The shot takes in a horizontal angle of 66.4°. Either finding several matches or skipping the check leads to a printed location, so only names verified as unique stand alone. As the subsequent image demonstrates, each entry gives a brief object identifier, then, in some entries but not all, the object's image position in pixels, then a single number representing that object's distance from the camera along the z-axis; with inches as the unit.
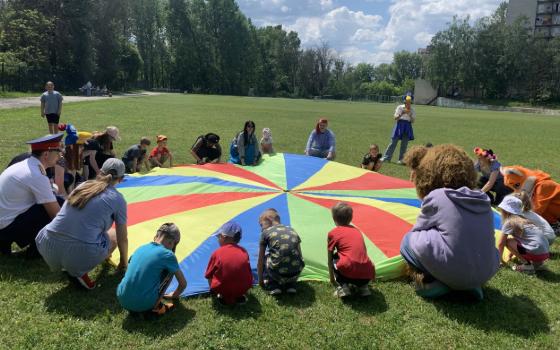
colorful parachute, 171.9
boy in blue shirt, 129.5
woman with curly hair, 137.3
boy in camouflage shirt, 148.9
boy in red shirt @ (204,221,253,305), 139.9
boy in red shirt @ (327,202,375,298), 145.1
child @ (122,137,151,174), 306.5
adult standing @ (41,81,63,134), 486.9
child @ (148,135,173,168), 329.4
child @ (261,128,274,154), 376.8
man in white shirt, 160.6
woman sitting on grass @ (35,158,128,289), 141.0
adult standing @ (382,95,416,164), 431.8
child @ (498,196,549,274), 173.3
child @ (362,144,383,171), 356.0
